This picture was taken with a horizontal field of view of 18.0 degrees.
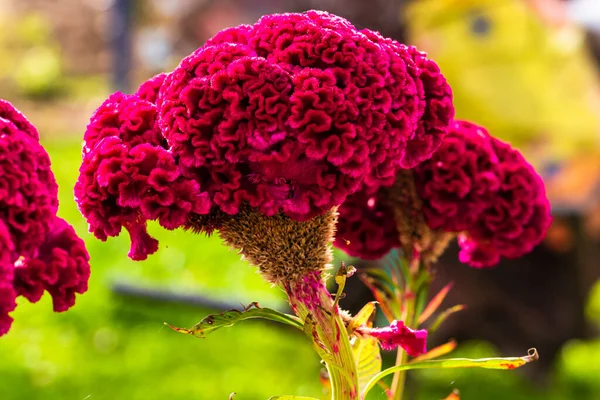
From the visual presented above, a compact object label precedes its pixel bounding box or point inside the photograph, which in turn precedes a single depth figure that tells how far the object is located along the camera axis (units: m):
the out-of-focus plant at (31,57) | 6.83
